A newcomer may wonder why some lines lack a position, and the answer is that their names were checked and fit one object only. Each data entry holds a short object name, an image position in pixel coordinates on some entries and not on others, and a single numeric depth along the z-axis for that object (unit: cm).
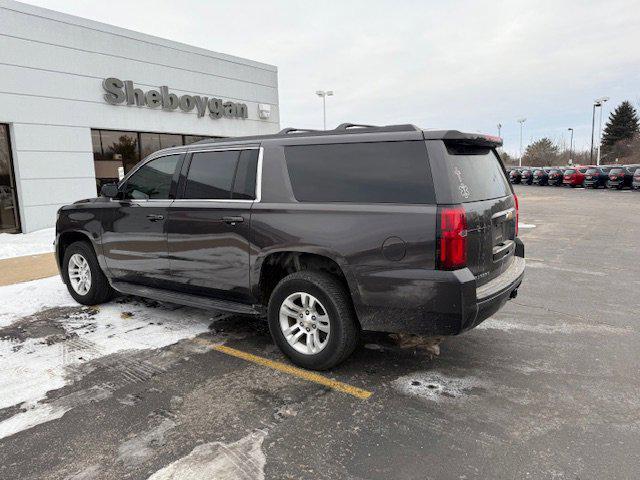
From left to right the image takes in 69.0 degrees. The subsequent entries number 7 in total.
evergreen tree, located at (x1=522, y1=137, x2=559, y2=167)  7921
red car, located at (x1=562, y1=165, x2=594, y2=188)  3478
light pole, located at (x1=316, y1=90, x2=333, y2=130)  3334
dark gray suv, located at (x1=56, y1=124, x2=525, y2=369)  329
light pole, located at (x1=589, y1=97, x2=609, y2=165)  4368
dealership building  1212
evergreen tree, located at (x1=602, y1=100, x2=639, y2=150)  7388
